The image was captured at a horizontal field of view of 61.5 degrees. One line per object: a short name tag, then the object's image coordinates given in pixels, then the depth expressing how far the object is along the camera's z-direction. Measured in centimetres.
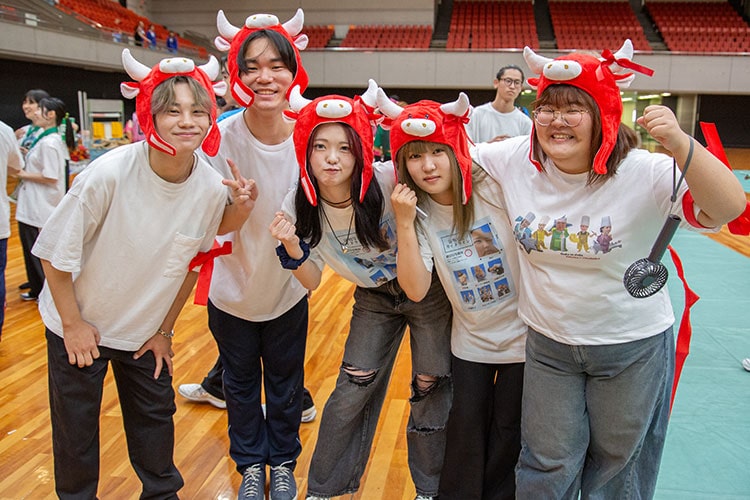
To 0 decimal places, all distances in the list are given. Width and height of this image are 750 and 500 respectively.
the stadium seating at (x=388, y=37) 1766
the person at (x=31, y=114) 500
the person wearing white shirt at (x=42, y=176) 492
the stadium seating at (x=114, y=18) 1414
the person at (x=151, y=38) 1559
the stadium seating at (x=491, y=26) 1762
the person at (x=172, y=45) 1634
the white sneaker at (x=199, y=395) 352
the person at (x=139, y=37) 1512
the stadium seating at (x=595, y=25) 1752
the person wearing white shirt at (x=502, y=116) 541
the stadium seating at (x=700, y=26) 1686
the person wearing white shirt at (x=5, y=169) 399
